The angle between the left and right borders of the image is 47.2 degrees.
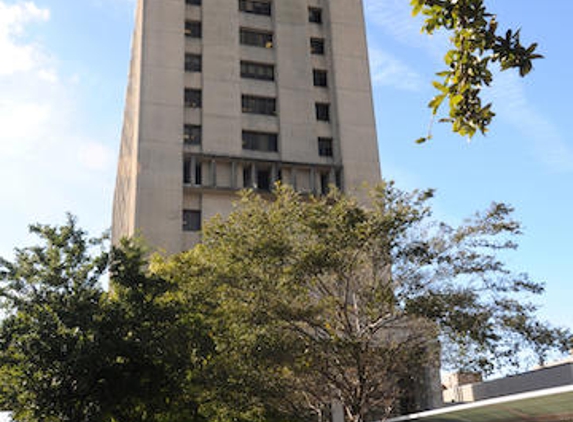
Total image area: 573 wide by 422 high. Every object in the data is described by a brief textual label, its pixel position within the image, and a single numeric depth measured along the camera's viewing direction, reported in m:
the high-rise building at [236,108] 41.03
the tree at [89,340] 21.12
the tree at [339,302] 19.64
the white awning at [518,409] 15.78
